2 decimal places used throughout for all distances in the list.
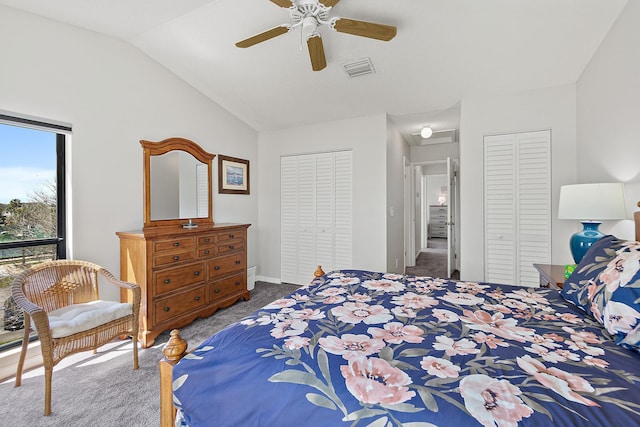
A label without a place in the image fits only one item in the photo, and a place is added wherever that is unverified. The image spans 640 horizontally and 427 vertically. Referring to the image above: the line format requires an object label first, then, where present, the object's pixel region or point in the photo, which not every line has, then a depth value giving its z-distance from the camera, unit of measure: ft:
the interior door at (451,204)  14.29
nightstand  6.70
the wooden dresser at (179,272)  8.50
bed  2.58
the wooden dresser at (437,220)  32.60
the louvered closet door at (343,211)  13.71
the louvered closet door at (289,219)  14.94
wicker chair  5.84
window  7.32
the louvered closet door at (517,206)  10.43
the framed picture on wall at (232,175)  13.24
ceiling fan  6.39
